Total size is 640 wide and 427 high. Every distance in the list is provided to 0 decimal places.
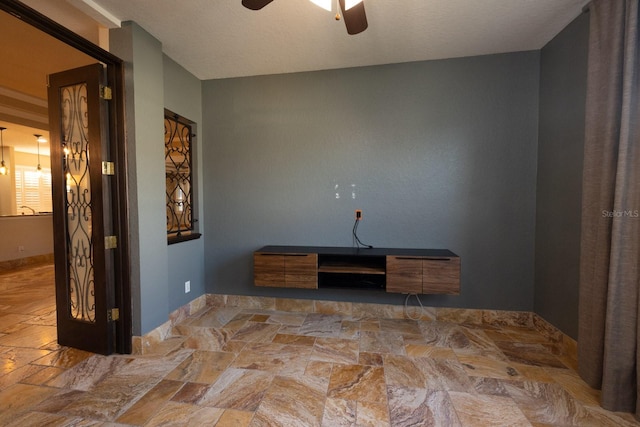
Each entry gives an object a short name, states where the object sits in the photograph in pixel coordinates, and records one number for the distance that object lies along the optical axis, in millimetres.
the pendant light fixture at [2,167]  6348
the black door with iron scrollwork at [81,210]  2203
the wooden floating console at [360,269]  2553
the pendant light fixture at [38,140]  5959
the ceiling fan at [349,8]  1537
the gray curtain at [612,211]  1559
